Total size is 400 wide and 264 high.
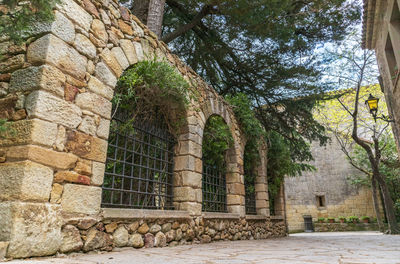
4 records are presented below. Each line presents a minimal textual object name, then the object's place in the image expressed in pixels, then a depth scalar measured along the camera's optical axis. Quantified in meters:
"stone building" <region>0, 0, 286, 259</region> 2.11
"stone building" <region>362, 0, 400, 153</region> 5.40
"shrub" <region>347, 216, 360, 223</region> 13.90
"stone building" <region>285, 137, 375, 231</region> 14.44
